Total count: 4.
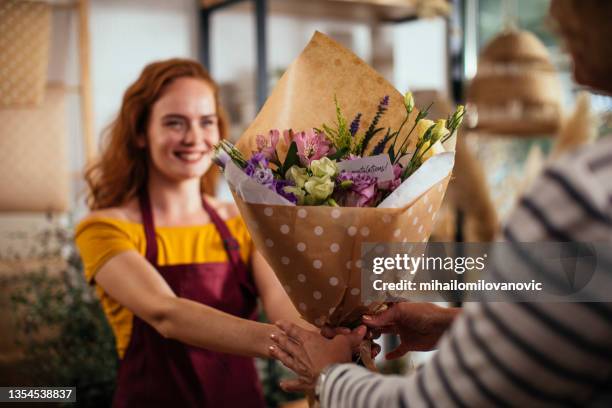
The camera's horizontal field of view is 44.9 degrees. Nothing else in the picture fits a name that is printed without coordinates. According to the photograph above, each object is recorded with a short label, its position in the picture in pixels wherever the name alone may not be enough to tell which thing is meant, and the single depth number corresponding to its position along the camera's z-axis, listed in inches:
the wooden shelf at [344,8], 140.8
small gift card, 44.8
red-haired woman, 68.9
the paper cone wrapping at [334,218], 43.3
